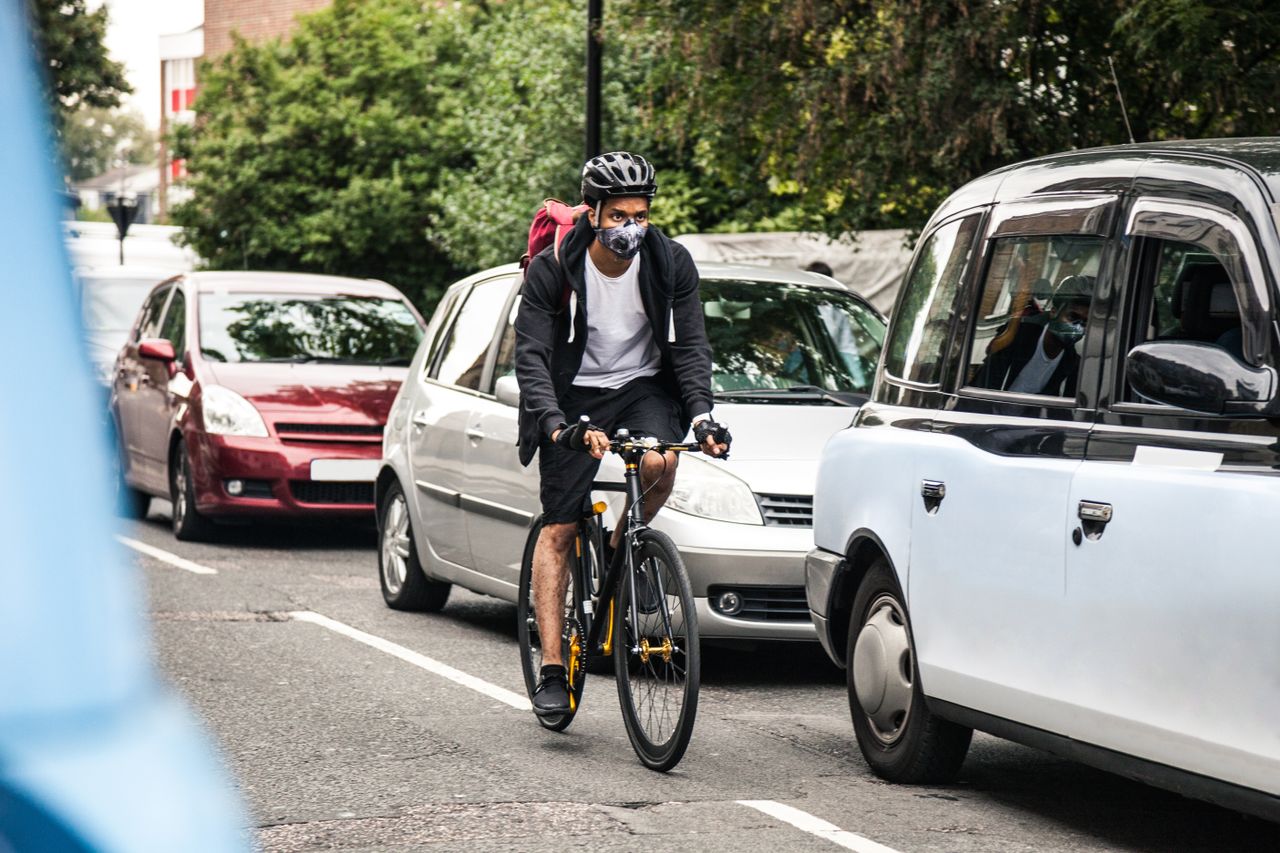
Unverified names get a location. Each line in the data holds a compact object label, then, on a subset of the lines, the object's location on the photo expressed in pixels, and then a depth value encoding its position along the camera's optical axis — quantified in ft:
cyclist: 20.70
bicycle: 19.48
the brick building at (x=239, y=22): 164.86
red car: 42.65
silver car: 25.09
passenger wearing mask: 17.43
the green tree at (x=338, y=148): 94.17
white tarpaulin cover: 60.90
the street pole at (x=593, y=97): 54.49
